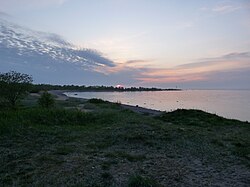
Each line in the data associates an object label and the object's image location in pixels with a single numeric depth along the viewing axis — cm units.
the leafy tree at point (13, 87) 1246
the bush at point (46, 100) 1303
